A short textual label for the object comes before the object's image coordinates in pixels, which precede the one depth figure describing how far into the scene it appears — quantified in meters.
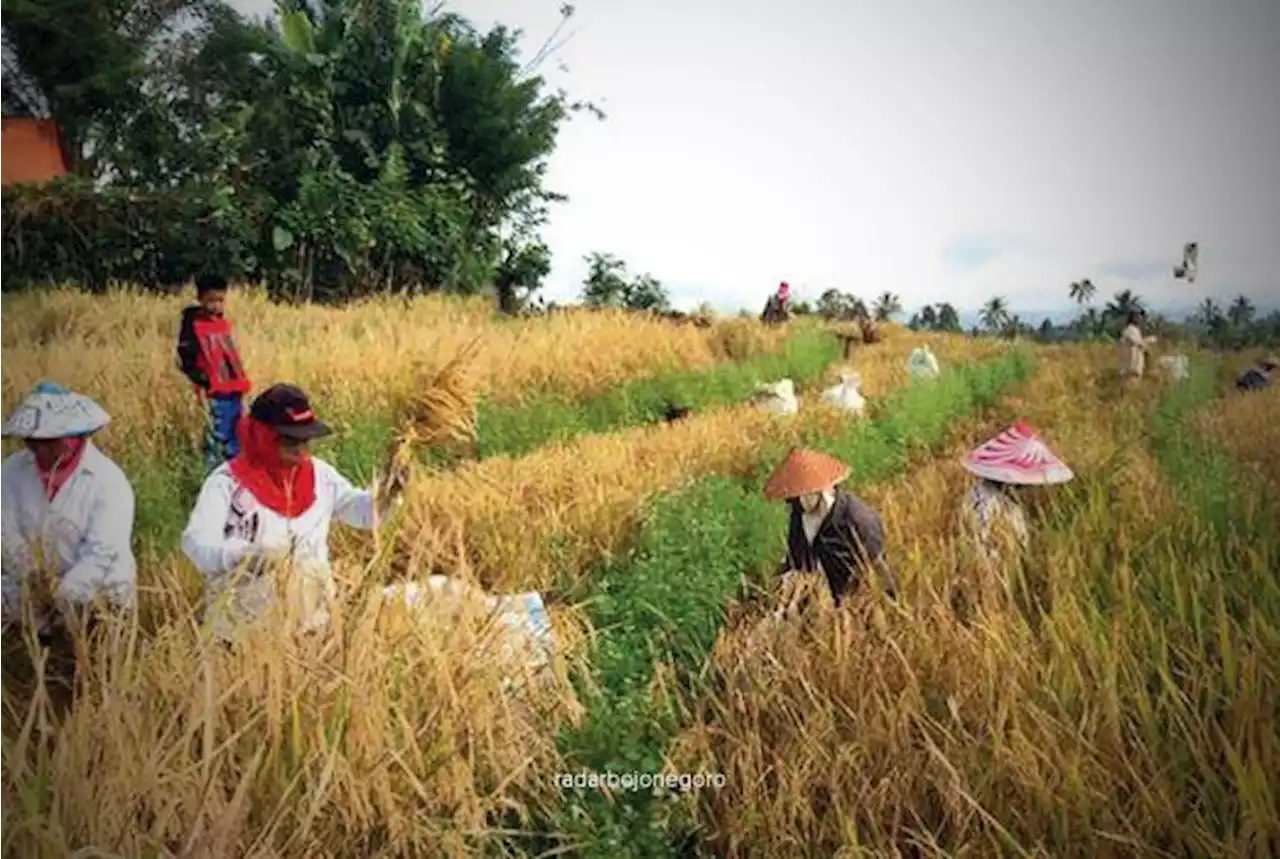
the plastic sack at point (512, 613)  2.03
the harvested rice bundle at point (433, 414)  2.13
